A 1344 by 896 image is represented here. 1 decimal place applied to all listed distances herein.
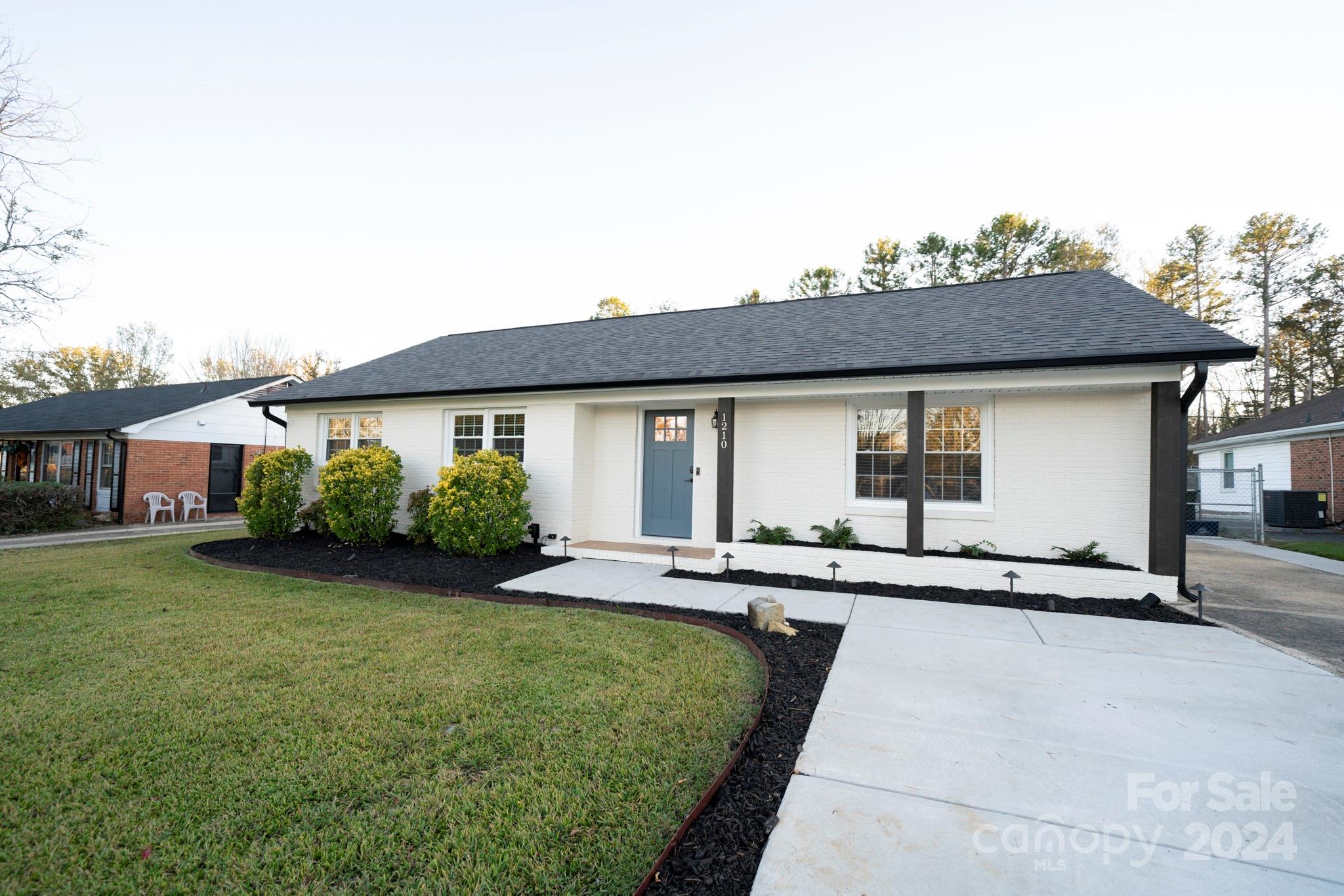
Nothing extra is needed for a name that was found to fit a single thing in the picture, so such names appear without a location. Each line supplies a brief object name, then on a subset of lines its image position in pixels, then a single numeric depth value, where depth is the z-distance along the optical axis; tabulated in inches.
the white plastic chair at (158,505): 549.6
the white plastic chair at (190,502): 568.7
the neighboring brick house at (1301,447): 558.6
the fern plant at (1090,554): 241.6
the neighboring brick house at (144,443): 550.3
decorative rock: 180.5
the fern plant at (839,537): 272.4
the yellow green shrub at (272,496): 368.8
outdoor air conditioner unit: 552.7
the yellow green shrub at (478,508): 298.8
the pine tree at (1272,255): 767.7
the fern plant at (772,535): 281.4
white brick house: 232.1
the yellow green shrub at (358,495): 331.6
